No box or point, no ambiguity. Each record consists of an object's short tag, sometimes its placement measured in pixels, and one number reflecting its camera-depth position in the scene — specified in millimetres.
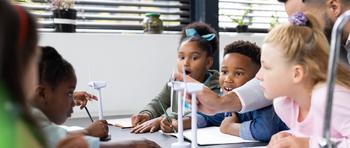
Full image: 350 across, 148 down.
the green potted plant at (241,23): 2561
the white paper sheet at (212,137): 1081
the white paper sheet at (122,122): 1347
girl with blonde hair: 875
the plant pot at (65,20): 2027
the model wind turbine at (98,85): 1229
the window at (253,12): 2576
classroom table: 1060
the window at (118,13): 2160
